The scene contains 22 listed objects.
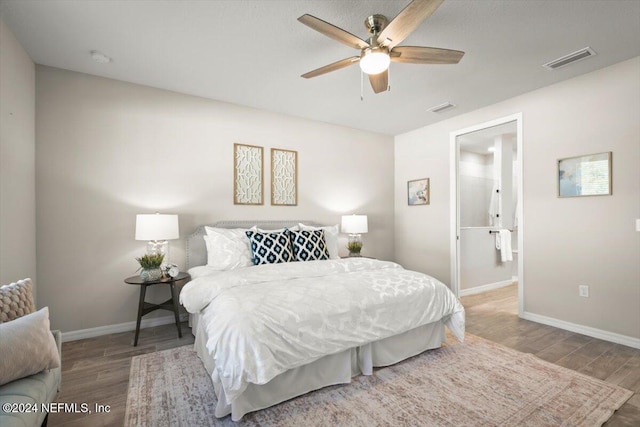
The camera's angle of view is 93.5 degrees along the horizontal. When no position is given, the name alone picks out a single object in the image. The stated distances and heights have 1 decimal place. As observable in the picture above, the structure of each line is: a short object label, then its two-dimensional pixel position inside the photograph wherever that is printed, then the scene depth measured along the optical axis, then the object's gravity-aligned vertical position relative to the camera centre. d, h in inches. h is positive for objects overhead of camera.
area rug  69.9 -48.0
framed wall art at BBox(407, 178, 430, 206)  189.6 +13.4
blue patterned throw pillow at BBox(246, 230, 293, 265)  126.1 -14.8
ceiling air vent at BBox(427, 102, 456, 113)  154.4 +55.2
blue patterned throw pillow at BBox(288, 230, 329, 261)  135.3 -15.2
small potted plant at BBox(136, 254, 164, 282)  115.3 -21.0
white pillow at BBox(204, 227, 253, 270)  123.5 -15.1
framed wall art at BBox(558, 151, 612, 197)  116.8 +14.8
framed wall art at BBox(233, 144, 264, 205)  152.6 +19.9
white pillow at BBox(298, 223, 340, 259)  149.6 -13.0
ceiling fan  70.5 +45.6
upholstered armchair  44.7 -25.8
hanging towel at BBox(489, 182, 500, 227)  220.2 +2.4
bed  68.2 -29.3
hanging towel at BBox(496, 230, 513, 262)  203.6 -21.7
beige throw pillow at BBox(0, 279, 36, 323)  58.2 -17.6
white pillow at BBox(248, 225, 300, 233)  141.4 -7.6
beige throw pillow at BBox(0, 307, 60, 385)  47.8 -22.5
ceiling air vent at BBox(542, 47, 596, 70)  104.7 +55.8
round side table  112.2 -34.3
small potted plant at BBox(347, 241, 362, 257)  173.5 -20.6
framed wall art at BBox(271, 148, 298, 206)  163.2 +19.6
